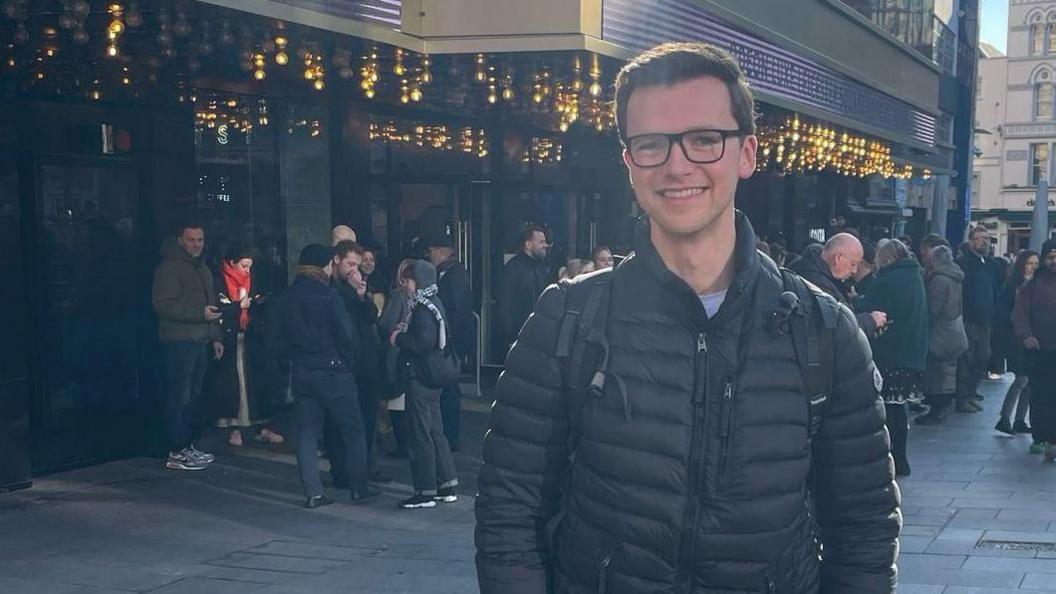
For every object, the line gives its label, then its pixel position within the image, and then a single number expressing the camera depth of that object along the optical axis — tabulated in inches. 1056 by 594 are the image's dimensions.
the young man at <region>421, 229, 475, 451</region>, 418.9
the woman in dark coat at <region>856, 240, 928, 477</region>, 395.2
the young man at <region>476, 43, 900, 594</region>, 101.6
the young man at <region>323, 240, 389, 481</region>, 372.8
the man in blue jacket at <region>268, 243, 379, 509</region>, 341.1
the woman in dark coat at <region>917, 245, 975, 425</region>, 482.3
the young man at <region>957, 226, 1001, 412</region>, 562.9
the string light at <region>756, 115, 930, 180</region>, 690.2
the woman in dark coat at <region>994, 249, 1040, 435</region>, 487.0
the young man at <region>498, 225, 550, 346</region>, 476.4
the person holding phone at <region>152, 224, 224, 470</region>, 387.2
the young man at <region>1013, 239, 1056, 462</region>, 420.8
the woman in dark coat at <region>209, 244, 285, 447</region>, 416.2
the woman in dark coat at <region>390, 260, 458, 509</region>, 344.8
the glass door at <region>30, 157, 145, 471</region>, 374.9
